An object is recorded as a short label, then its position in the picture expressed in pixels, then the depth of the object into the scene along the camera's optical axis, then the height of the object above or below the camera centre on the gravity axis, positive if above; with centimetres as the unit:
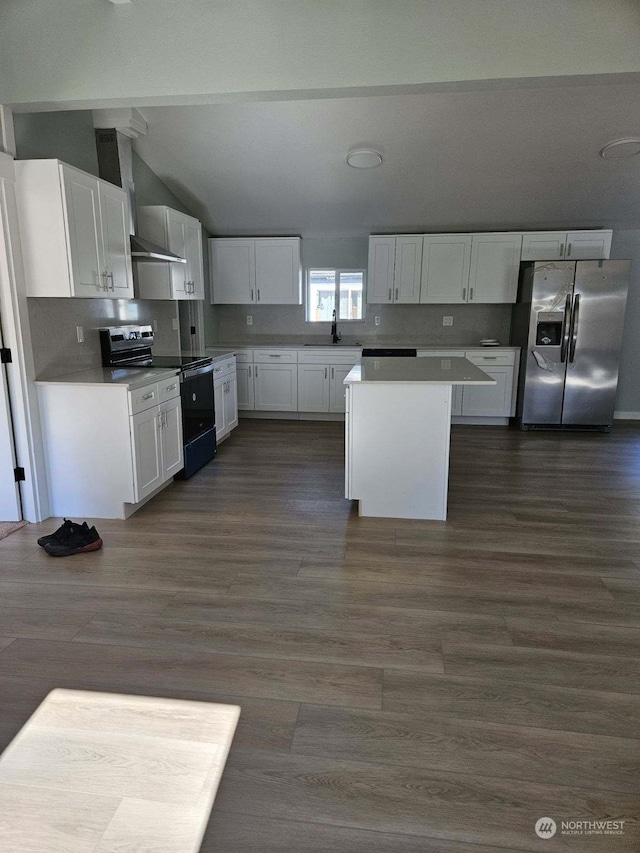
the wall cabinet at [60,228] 298 +49
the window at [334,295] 643 +24
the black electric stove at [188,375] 397 -47
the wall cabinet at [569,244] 564 +75
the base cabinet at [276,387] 612 -83
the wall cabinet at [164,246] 441 +57
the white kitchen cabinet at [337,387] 603 -82
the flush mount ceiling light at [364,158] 446 +132
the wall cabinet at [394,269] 591 +51
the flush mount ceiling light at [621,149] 419 +134
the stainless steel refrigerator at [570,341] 535 -26
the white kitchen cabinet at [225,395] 493 -78
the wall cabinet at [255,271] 610 +50
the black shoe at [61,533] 288 -119
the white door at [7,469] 310 -92
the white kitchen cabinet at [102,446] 320 -80
